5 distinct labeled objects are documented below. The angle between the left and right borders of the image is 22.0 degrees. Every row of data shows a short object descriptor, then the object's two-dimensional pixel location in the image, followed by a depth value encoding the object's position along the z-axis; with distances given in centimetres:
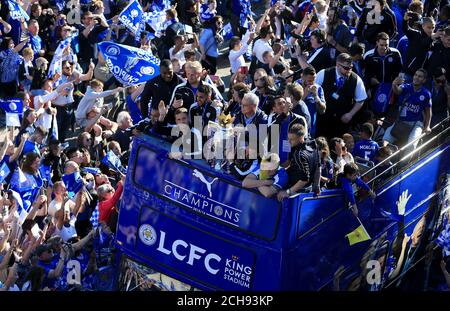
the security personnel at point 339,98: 1616
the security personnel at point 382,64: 1709
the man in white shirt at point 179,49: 1984
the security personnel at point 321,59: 1781
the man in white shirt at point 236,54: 1978
